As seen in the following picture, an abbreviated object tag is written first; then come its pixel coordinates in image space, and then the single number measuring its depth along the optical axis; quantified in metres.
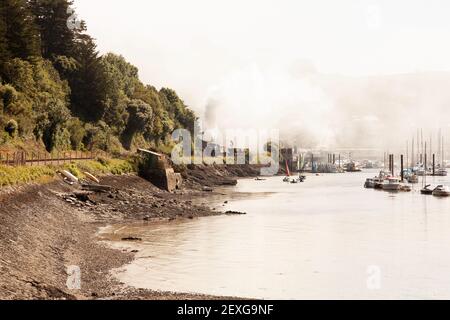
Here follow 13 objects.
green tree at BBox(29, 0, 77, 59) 98.94
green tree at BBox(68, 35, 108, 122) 101.94
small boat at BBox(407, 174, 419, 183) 161.50
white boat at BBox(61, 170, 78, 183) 64.75
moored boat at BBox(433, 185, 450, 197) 103.06
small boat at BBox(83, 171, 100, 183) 72.12
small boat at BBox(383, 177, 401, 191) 122.90
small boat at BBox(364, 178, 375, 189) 139.49
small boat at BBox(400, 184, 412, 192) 122.56
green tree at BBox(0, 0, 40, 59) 72.44
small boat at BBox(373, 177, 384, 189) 134.10
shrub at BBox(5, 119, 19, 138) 66.32
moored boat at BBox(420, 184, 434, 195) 111.62
